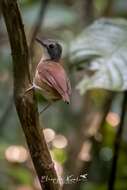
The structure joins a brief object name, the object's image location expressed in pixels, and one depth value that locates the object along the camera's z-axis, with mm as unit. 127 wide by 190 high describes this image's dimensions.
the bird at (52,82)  2731
